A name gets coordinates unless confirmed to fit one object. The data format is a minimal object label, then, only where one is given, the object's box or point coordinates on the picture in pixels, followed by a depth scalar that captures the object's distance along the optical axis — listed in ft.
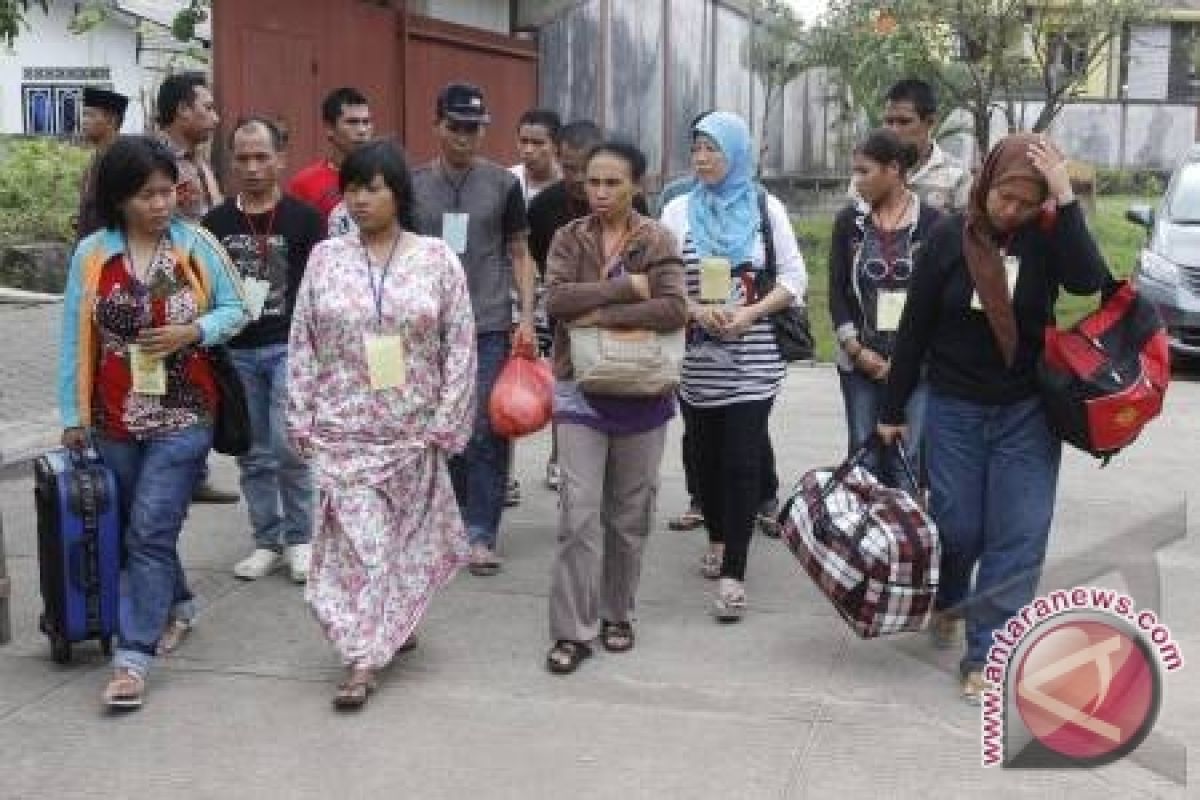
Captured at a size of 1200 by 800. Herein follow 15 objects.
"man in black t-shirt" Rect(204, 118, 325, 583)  19.11
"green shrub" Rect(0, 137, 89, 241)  46.68
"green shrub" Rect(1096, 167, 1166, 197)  110.22
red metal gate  28.50
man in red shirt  20.68
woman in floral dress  15.62
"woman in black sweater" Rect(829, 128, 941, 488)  19.15
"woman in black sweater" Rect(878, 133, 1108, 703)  14.87
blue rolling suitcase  15.70
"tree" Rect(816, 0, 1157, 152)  53.67
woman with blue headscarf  18.21
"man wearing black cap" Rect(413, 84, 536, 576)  20.03
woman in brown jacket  16.20
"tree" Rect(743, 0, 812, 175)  75.00
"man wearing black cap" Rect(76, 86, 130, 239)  22.50
